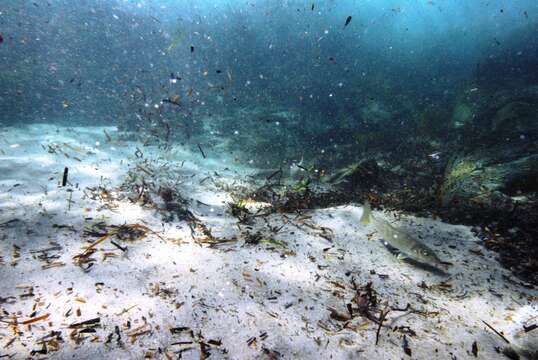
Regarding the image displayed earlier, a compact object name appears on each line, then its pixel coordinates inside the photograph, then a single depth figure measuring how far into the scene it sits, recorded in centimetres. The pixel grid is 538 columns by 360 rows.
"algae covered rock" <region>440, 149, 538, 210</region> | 495
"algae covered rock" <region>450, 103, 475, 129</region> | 1329
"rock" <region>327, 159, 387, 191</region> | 732
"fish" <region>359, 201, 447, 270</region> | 350
